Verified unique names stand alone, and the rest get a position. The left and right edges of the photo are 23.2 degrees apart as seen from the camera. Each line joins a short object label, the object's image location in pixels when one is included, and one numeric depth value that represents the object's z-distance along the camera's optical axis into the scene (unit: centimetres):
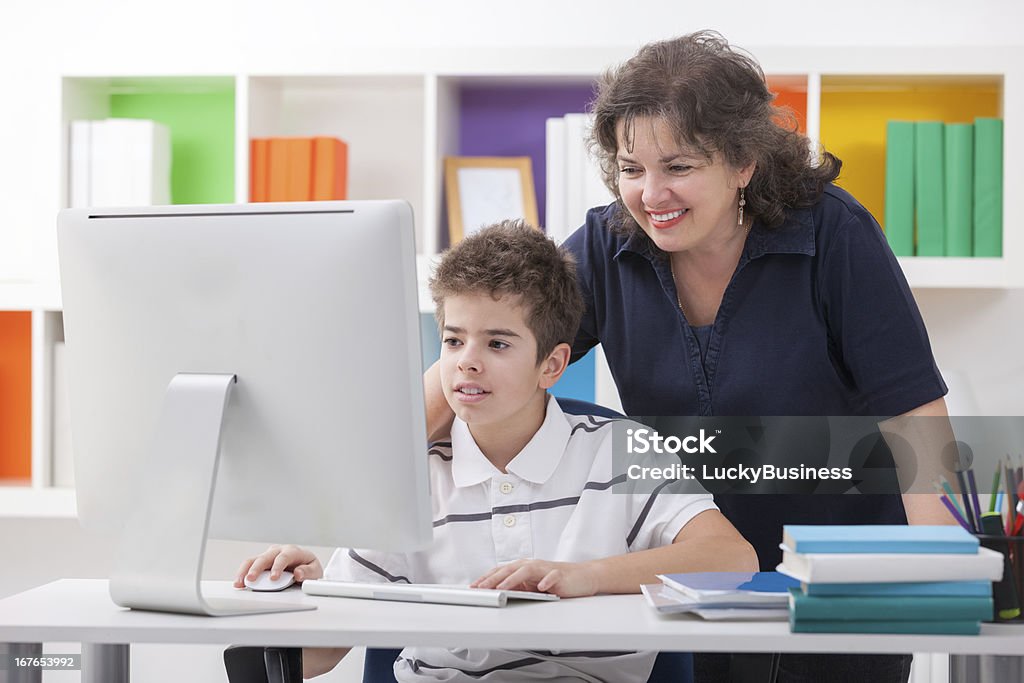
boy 333
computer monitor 296
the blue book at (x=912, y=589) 290
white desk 289
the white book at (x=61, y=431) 487
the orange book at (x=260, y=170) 482
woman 350
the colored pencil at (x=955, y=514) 310
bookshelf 457
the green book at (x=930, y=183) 452
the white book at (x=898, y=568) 289
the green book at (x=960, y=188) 449
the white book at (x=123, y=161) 480
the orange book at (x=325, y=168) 480
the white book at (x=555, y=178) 469
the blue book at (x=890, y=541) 291
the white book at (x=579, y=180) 466
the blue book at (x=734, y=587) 296
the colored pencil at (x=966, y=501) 309
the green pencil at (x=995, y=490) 311
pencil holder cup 299
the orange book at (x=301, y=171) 480
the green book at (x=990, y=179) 449
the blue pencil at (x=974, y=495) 309
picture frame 480
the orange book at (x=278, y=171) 481
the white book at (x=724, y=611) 296
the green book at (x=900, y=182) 454
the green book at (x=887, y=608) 289
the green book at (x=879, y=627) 289
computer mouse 322
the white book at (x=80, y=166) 480
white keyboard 306
